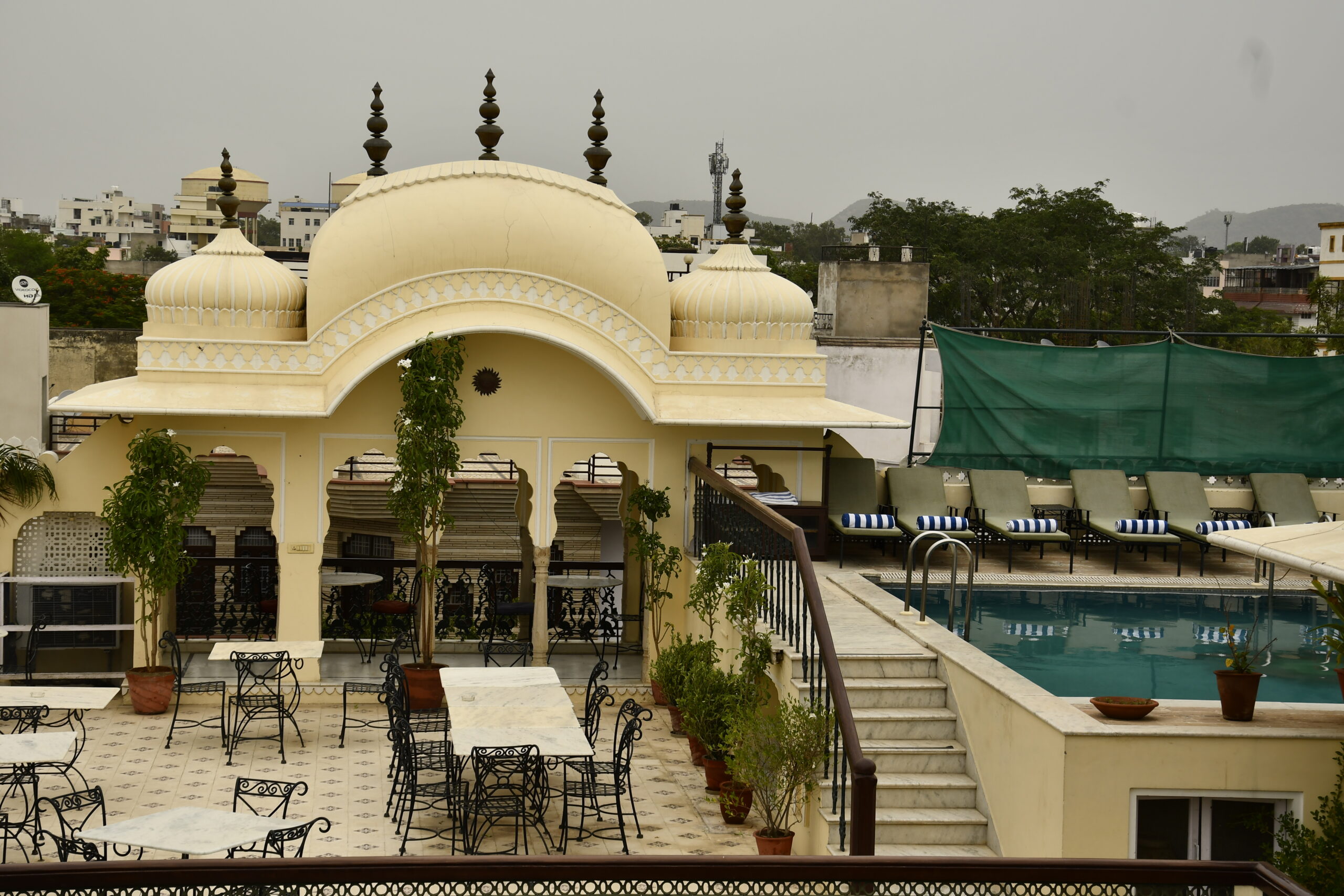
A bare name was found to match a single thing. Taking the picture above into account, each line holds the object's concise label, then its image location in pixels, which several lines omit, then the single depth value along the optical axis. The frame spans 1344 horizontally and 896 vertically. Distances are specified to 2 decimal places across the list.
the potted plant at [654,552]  13.95
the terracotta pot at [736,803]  10.52
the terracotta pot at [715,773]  10.98
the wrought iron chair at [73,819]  8.21
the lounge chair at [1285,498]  17.53
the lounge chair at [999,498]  17.09
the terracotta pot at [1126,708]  8.89
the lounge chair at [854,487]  16.45
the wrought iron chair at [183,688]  12.46
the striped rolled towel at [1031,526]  16.38
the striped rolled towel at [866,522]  15.86
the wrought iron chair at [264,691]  12.32
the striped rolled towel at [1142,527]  16.50
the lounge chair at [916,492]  16.98
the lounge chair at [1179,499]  17.22
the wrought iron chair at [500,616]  14.73
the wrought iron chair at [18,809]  8.96
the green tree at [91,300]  45.56
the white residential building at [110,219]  123.25
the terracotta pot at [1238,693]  8.91
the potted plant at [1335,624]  9.43
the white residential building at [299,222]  114.38
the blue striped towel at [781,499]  14.89
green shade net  17.50
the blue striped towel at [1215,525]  16.05
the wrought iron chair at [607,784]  10.12
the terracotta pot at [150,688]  13.20
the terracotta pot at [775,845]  9.35
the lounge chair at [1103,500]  16.97
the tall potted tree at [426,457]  13.12
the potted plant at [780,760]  9.37
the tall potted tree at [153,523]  12.84
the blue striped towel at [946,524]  16.20
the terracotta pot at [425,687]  13.25
